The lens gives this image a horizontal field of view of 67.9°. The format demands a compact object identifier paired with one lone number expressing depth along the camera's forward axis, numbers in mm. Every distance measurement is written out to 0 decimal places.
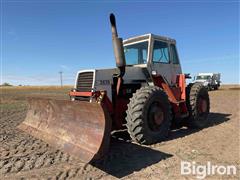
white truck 23557
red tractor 3425
